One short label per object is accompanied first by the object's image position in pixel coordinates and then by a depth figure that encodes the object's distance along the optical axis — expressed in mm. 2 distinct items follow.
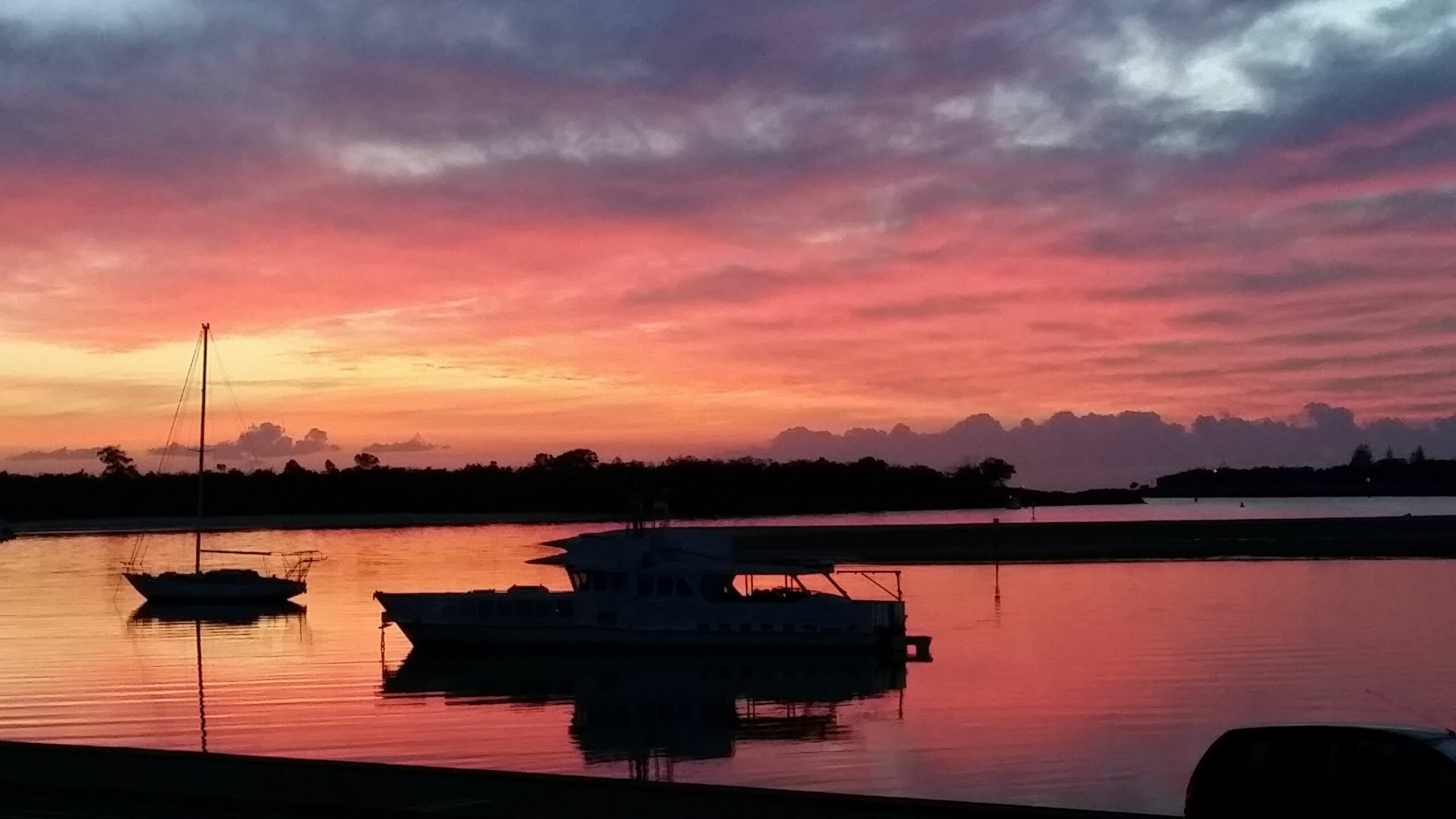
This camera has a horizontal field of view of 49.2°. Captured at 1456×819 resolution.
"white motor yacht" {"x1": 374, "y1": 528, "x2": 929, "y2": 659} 55000
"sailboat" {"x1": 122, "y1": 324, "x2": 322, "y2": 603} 81750
